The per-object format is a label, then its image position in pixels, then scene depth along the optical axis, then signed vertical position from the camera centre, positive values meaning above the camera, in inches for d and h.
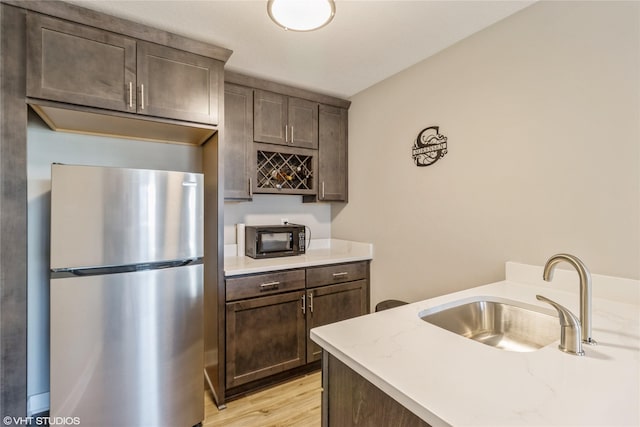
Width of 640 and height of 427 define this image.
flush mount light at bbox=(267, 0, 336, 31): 51.9 +37.1
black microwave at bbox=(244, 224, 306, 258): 96.5 -8.4
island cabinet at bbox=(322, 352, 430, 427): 30.2 -21.3
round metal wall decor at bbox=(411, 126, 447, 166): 82.2 +19.7
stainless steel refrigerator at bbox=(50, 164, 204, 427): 56.9 -16.2
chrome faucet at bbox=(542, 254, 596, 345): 35.7 -10.0
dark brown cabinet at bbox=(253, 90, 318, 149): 96.5 +32.9
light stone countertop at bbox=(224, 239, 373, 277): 83.3 -14.2
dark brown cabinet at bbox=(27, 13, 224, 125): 58.9 +32.2
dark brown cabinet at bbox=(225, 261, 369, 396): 80.7 -30.4
